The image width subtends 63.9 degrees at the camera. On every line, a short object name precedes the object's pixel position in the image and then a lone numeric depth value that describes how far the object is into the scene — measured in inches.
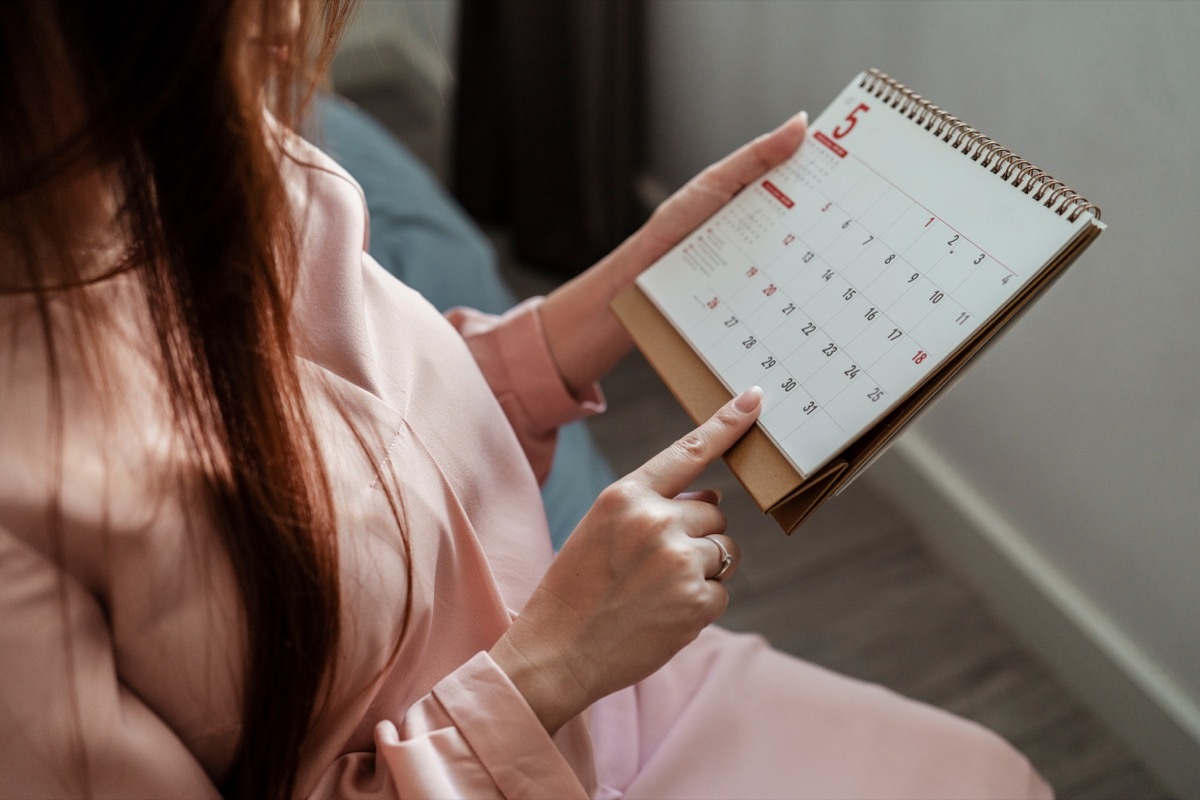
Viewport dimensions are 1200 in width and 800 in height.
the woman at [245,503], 17.2
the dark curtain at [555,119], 62.8
